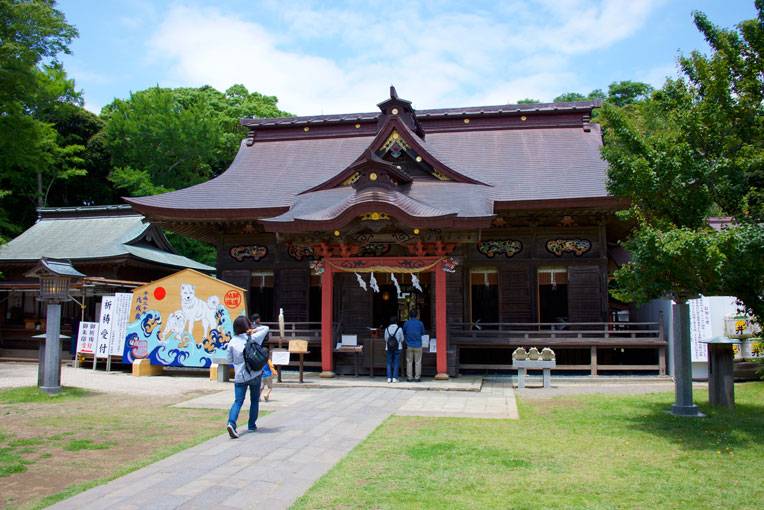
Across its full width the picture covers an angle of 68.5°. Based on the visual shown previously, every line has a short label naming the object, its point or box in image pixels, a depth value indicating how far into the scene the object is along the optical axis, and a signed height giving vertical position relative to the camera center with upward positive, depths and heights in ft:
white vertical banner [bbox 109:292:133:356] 50.70 -0.40
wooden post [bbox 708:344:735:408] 30.01 -2.72
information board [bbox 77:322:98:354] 52.26 -1.88
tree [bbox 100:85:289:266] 102.12 +32.45
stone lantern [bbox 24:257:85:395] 36.63 +0.53
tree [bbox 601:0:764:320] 25.85 +7.61
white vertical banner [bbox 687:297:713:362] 41.22 -0.03
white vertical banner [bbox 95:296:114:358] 51.06 -0.87
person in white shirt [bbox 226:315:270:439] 24.06 -2.31
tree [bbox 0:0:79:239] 58.18 +26.42
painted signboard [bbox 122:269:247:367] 45.73 -0.09
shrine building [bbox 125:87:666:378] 44.55 +7.40
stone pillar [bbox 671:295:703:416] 28.25 -1.89
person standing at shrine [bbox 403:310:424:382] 42.70 -1.81
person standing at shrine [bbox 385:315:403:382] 42.75 -1.98
